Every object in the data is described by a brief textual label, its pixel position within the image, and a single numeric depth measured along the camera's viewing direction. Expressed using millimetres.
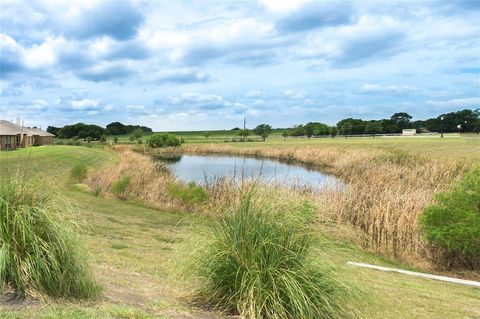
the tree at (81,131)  109312
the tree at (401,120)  133875
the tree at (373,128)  122375
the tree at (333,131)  113250
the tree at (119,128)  136575
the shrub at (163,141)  82812
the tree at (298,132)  129500
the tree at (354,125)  125956
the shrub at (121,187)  22225
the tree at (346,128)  124156
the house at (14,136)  50541
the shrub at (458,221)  11258
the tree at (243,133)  115000
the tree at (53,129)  119100
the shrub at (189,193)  18970
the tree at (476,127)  102200
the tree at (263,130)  126588
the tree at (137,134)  101381
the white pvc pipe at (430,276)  9680
